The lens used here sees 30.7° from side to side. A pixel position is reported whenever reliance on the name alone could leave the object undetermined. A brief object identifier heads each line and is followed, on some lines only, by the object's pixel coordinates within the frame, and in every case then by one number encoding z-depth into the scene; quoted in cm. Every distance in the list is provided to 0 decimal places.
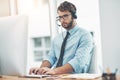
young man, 192
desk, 154
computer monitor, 141
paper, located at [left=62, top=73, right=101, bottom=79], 142
